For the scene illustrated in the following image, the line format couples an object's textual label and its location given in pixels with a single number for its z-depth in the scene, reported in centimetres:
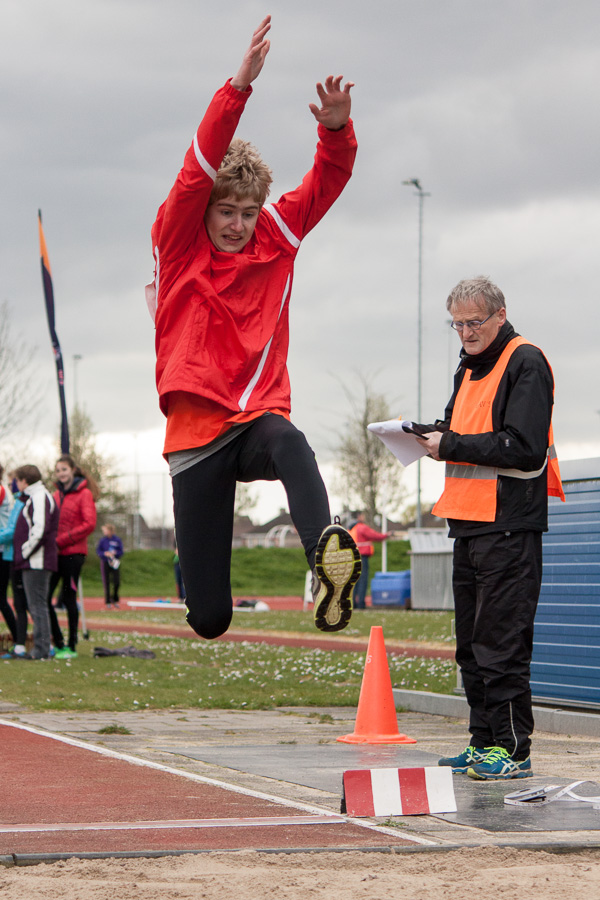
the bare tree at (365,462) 5516
